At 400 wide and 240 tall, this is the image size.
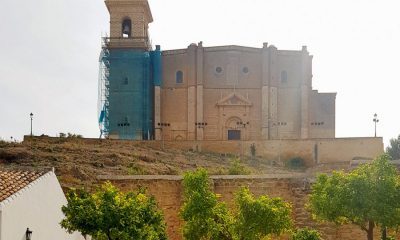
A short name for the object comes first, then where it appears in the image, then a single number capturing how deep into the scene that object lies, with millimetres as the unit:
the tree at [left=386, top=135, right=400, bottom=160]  39375
